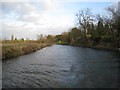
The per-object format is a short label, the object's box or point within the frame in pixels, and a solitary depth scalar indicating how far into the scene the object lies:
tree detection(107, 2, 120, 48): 21.22
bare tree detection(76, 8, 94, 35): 33.59
